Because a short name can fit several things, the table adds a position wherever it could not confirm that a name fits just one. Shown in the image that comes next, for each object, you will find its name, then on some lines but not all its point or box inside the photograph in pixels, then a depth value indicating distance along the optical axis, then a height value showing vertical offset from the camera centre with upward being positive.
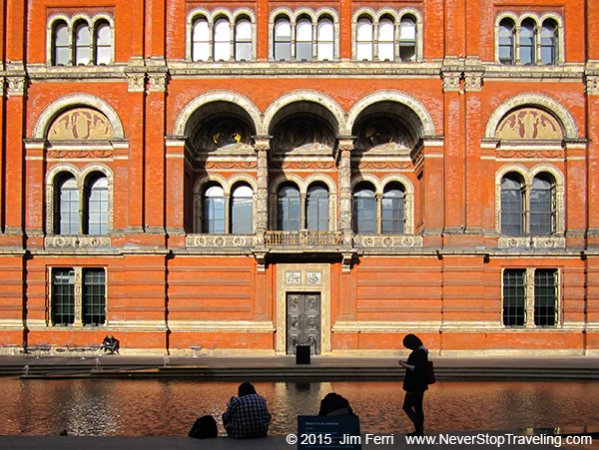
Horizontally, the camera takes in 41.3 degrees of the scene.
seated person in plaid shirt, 14.63 -3.12
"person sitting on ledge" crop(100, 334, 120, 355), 34.78 -4.33
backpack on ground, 15.01 -3.46
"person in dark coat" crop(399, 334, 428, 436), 15.23 -2.57
